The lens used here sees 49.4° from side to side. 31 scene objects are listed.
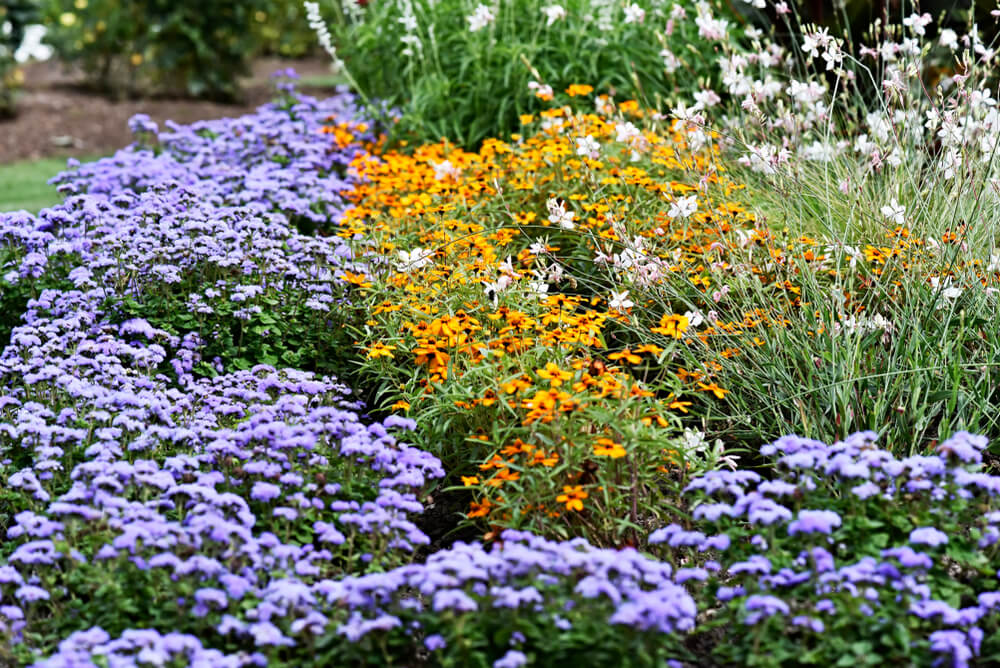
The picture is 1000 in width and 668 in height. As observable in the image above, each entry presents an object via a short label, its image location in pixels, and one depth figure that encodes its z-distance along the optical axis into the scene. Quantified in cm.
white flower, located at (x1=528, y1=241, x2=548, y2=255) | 405
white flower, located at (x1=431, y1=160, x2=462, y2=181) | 539
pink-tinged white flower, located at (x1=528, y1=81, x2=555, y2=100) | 531
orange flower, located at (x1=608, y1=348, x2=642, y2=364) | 348
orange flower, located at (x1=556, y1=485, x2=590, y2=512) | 320
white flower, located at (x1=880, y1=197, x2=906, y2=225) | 407
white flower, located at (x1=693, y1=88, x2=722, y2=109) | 467
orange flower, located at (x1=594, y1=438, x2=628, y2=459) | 319
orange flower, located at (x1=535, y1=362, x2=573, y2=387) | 354
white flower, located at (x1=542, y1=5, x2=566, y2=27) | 554
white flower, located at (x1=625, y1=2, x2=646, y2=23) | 510
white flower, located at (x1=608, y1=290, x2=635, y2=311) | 380
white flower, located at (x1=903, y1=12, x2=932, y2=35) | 439
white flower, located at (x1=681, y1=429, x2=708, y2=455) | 365
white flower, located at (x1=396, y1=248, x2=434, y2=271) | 432
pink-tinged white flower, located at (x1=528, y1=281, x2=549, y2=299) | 404
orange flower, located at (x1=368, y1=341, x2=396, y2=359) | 397
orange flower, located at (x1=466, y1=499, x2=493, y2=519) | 342
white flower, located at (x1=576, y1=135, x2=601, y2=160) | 444
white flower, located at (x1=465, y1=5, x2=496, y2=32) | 577
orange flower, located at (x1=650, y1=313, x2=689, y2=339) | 374
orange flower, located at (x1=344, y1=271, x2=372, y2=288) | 461
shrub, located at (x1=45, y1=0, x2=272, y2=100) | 1075
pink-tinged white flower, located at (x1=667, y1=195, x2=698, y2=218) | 399
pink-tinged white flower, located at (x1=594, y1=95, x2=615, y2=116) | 573
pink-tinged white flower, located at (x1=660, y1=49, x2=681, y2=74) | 493
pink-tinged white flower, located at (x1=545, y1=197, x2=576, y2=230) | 398
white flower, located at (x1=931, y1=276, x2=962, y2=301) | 380
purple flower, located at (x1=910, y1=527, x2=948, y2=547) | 276
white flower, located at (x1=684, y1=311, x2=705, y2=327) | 380
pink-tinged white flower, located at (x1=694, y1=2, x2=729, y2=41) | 453
